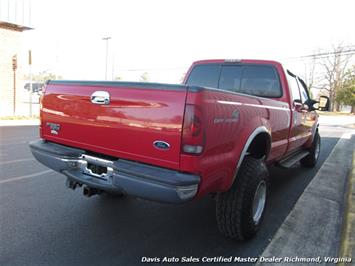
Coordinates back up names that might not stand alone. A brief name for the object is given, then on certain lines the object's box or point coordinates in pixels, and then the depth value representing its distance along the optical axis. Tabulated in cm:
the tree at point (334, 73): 6056
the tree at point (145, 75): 6266
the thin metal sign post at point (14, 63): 1555
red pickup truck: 242
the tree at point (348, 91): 3768
